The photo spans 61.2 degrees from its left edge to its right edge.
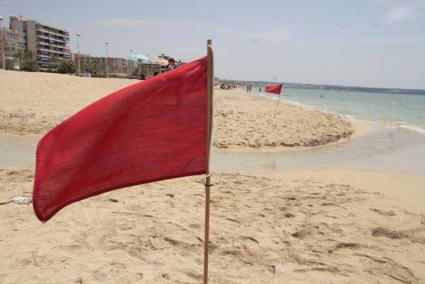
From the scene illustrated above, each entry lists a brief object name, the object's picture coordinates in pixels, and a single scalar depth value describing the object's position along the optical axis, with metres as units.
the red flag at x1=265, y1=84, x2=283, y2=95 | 14.27
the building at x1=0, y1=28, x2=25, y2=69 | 97.20
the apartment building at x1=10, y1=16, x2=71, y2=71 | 109.62
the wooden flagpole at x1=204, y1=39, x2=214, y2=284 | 2.52
